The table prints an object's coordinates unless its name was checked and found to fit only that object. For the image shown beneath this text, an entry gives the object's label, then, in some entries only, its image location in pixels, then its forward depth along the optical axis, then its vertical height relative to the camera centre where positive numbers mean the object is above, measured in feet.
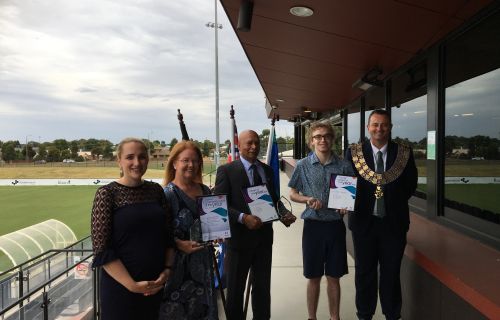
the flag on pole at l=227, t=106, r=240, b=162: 13.00 +0.52
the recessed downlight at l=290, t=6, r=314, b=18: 9.37 +3.73
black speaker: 9.07 +3.50
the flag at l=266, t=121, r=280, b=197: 11.57 -0.06
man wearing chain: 7.88 -1.18
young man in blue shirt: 8.21 -1.42
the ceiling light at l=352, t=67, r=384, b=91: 15.35 +3.29
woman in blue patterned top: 6.27 -1.79
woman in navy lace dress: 5.38 -1.32
